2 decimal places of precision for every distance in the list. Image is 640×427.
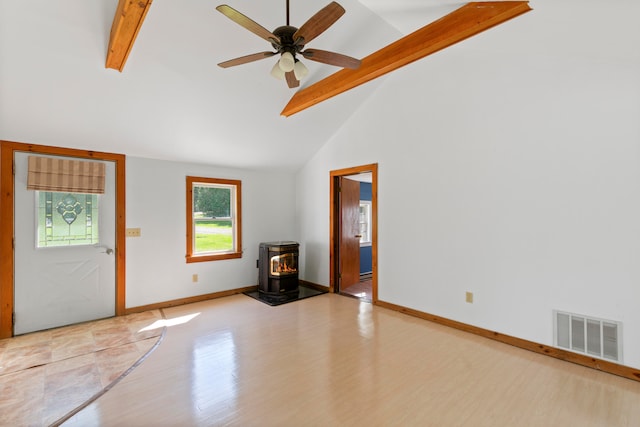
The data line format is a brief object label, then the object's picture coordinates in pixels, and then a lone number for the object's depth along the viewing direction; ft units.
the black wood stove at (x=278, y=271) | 15.44
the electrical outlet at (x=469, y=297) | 10.79
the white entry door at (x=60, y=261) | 10.66
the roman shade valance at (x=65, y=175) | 10.75
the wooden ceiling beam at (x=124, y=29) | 6.47
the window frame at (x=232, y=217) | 14.67
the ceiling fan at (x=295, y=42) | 5.62
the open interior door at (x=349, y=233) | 16.62
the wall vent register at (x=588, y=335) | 8.02
